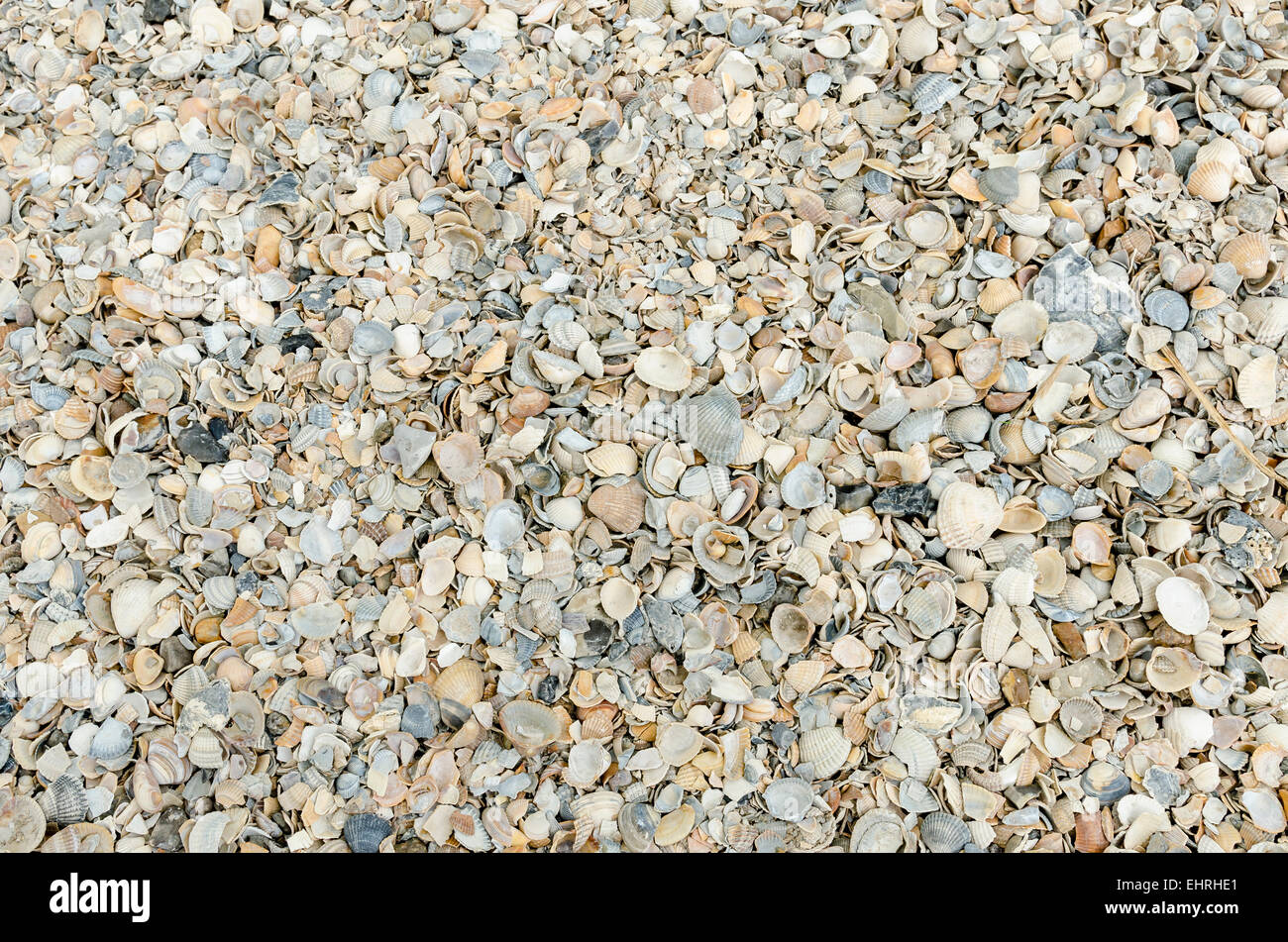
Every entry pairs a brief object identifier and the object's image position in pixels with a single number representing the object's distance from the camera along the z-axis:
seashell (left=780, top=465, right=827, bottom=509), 1.03
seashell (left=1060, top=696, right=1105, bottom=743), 1.00
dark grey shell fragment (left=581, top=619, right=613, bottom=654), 1.02
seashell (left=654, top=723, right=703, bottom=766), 1.00
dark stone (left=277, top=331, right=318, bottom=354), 1.07
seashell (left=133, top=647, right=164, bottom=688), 1.02
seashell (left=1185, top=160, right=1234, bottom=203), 1.08
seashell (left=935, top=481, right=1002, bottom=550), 1.02
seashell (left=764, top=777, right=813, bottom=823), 0.99
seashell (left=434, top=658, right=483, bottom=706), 1.01
